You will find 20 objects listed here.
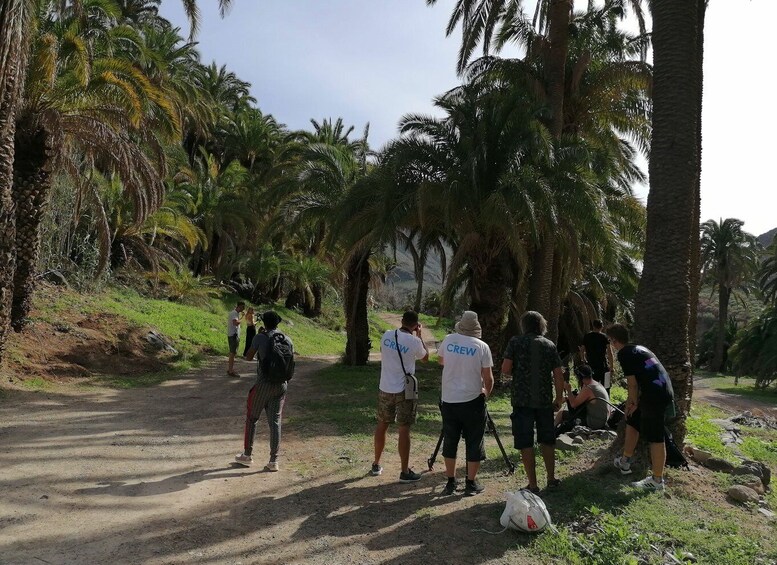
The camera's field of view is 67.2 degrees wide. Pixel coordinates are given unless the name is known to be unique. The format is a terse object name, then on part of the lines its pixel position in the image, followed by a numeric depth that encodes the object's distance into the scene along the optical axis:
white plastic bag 4.82
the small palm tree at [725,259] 45.38
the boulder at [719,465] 7.15
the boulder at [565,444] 7.57
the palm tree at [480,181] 12.84
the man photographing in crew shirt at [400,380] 6.21
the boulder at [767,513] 5.84
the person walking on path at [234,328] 14.54
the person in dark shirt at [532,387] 5.64
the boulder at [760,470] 7.07
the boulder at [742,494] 6.05
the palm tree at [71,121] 11.87
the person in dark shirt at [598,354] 10.32
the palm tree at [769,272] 40.08
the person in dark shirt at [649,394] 5.87
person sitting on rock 8.45
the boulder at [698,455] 7.31
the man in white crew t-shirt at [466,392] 5.74
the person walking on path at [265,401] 6.62
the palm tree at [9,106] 8.76
